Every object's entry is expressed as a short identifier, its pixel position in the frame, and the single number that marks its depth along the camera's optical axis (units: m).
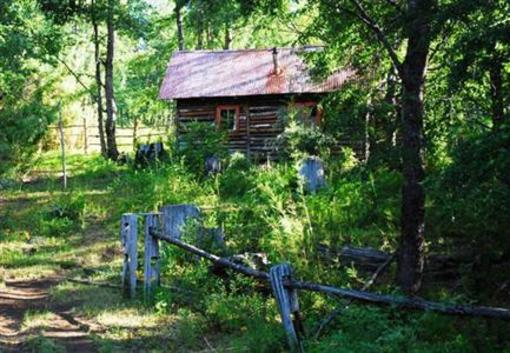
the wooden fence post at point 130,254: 7.91
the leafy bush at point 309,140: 14.18
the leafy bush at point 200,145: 17.03
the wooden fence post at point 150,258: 7.73
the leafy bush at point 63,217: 12.77
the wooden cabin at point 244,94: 21.11
